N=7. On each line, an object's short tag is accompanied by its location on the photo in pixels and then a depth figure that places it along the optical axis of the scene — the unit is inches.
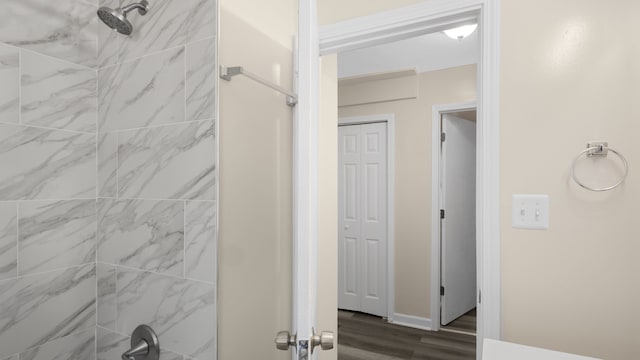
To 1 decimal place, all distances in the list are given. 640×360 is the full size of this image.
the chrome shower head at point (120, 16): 41.5
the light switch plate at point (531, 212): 40.4
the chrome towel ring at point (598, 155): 37.6
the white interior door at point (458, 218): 125.0
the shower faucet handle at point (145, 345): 45.2
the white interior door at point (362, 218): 132.6
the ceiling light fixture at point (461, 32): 88.2
